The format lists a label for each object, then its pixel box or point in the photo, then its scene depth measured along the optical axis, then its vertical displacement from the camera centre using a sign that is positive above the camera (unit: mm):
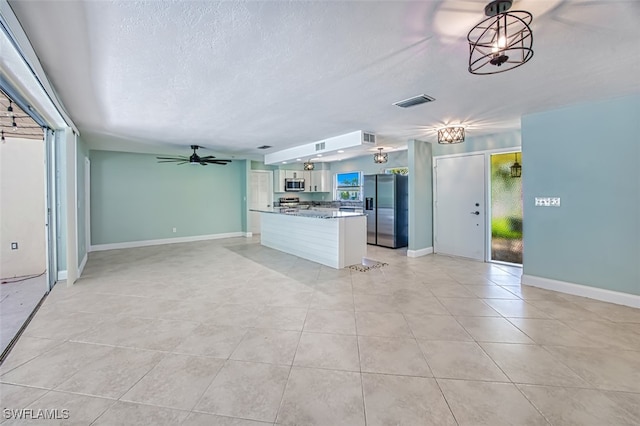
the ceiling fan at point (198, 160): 6098 +1130
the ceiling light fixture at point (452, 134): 4176 +1131
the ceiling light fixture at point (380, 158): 6555 +1231
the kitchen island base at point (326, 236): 4812 -516
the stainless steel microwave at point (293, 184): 8961 +815
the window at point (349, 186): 8539 +729
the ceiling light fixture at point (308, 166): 6457 +1014
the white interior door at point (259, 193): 8836 +542
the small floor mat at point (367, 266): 4731 -1017
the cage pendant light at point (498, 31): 1551 +1185
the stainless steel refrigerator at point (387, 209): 6637 -3
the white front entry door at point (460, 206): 5367 +50
